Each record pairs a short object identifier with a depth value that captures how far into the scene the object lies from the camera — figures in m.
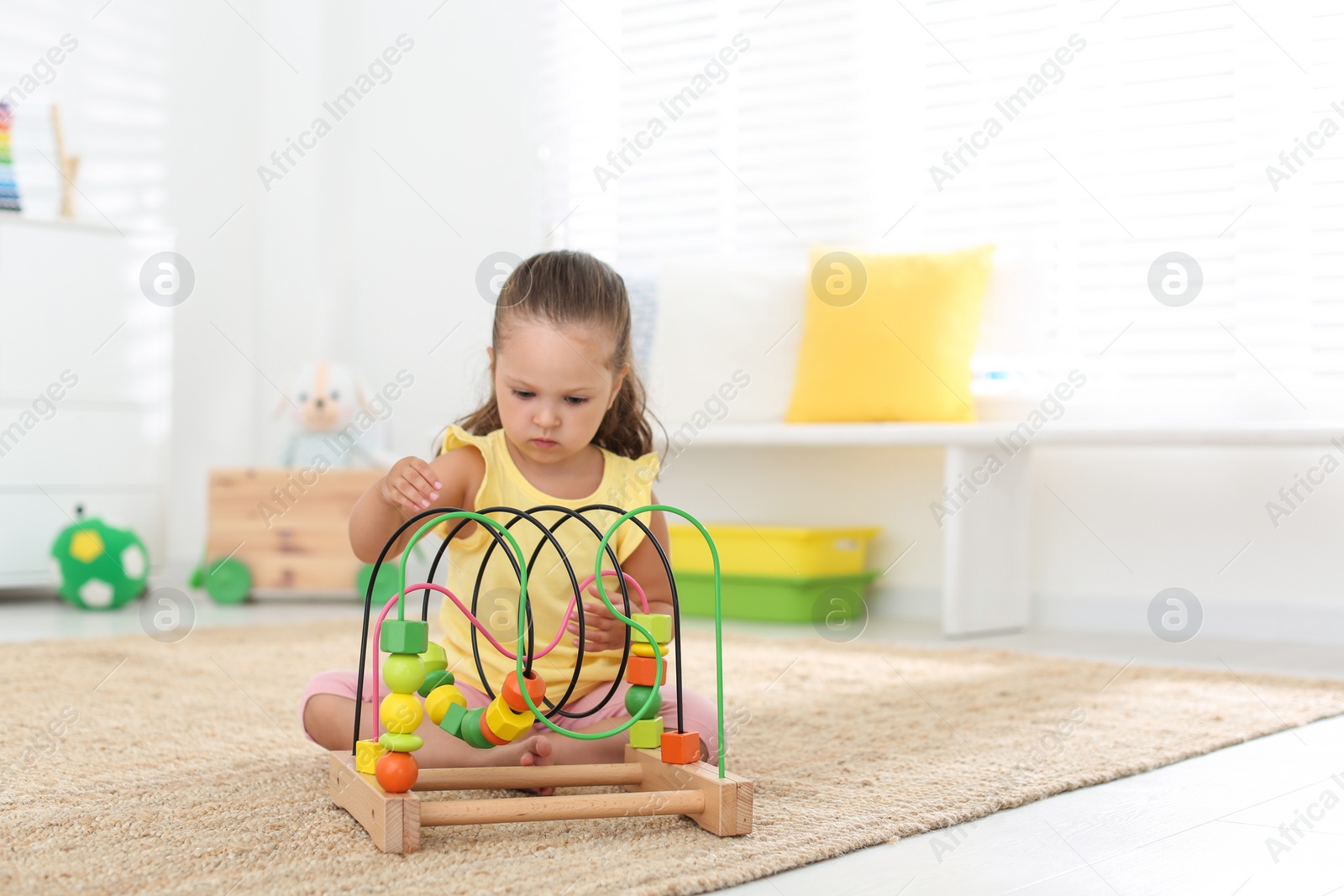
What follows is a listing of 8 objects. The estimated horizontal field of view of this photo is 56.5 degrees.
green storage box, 2.47
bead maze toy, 0.84
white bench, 2.10
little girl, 1.02
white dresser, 2.60
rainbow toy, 2.66
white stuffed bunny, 2.88
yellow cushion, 2.45
